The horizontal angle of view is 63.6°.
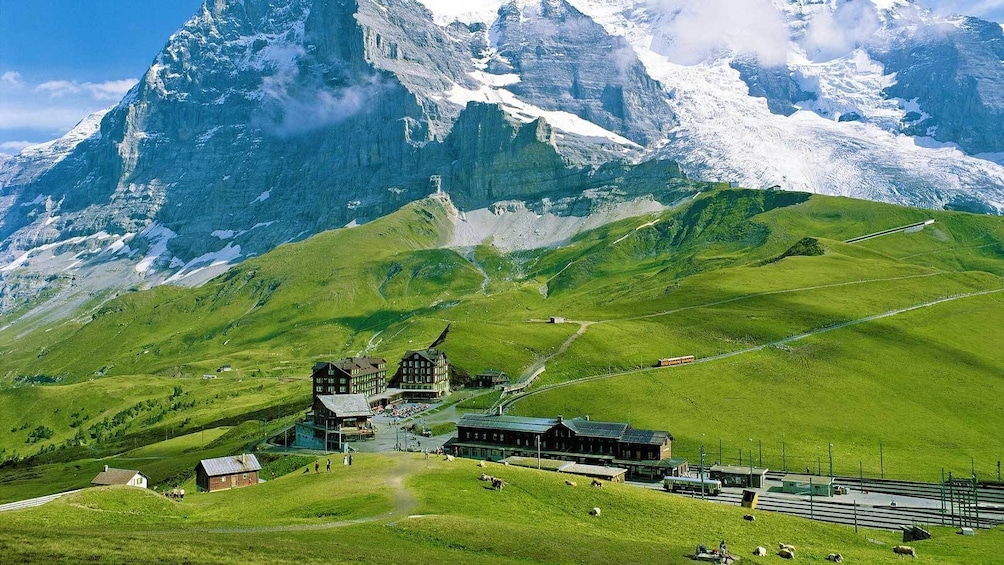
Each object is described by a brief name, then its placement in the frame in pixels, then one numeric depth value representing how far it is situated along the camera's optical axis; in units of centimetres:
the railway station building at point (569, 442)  11612
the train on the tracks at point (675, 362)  17912
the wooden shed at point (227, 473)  10069
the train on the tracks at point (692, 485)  10474
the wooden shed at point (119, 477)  10439
